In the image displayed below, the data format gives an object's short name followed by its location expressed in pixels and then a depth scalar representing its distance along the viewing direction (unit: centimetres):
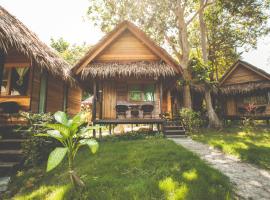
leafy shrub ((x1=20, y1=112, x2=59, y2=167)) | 528
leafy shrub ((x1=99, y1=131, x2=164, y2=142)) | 888
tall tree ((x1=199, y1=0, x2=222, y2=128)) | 1380
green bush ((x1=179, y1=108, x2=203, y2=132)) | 1109
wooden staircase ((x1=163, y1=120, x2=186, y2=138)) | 962
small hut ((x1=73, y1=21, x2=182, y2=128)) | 1026
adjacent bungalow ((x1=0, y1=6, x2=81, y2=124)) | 649
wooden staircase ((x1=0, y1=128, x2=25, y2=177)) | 488
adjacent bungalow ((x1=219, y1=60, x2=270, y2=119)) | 1600
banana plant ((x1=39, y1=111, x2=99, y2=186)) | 307
